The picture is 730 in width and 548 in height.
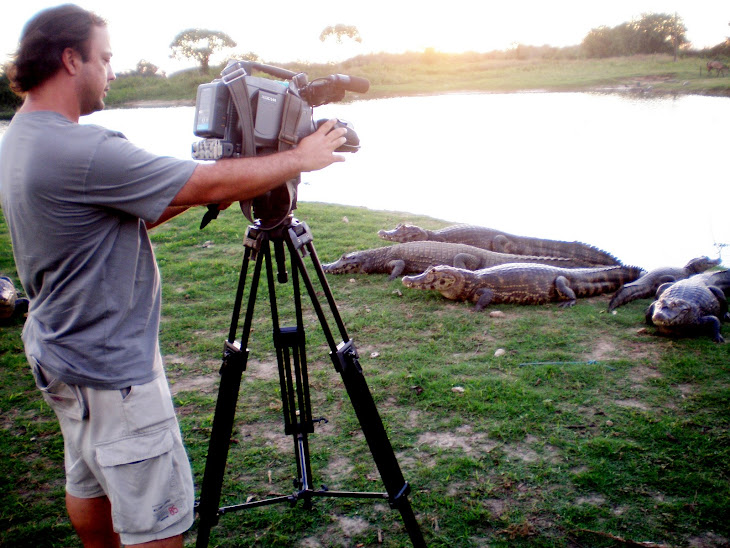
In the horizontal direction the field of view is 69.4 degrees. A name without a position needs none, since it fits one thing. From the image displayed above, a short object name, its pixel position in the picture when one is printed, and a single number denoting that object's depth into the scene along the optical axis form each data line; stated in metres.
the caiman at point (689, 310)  4.34
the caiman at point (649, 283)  5.27
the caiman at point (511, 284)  5.49
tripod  2.09
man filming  1.58
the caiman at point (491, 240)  6.97
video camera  1.80
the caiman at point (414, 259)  6.48
